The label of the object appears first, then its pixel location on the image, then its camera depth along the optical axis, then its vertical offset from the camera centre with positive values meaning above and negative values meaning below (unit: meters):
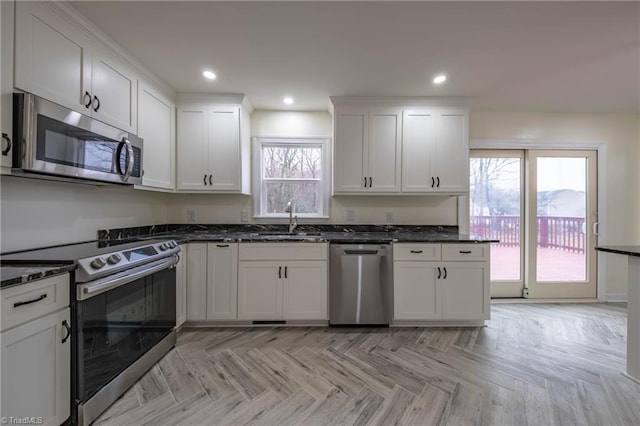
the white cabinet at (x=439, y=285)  2.92 -0.72
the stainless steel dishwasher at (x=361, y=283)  2.90 -0.70
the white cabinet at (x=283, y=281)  2.91 -0.70
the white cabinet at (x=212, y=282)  2.89 -0.71
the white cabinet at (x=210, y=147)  3.19 +0.70
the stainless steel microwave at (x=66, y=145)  1.48 +0.39
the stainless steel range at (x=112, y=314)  1.54 -0.66
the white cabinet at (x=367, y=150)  3.26 +0.70
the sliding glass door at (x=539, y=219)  3.78 -0.07
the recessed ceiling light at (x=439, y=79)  2.71 +1.27
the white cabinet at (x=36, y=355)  1.23 -0.67
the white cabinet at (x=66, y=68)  1.57 +0.91
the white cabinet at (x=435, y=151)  3.27 +0.70
